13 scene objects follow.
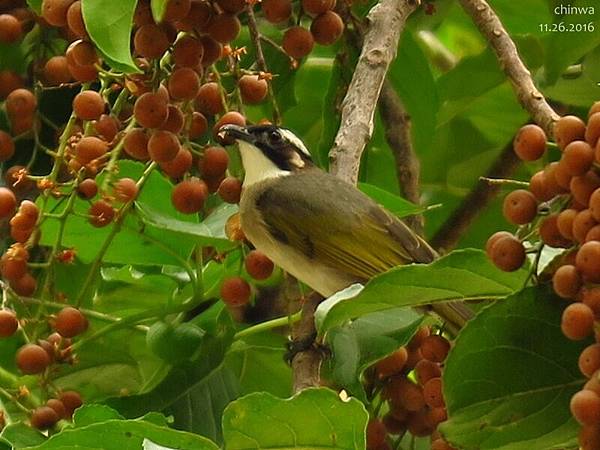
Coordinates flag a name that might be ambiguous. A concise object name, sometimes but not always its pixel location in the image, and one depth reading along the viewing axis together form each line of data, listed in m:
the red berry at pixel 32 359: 4.18
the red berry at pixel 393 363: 4.33
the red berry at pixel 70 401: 4.33
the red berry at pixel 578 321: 2.95
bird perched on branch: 5.36
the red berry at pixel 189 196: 4.24
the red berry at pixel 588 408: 2.84
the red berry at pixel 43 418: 4.07
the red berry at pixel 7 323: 4.11
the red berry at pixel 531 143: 3.49
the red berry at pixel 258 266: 4.57
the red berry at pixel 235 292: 4.46
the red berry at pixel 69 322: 4.29
